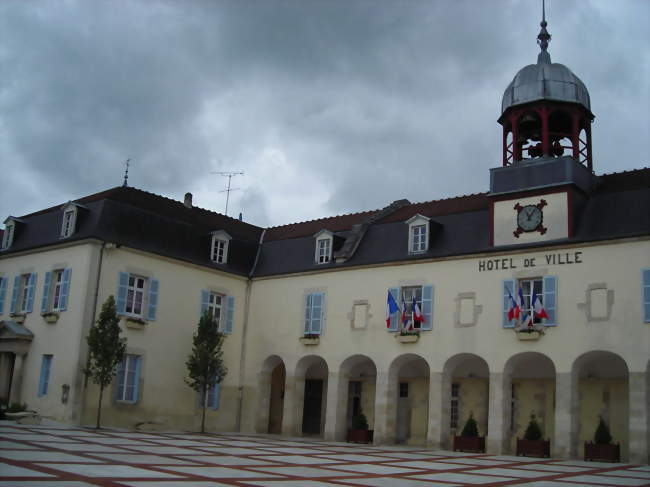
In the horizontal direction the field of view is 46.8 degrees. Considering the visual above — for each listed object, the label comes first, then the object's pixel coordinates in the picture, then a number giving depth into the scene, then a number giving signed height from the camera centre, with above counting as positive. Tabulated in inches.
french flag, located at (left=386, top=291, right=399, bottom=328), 988.6 +117.1
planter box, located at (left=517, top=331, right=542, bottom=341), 876.6 +81.1
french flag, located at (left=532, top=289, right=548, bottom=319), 871.1 +110.5
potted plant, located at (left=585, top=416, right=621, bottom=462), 815.7 -40.3
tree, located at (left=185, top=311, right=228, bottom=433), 1027.9 +34.1
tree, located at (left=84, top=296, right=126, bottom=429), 913.5 +38.8
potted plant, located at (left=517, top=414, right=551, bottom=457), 872.3 -43.3
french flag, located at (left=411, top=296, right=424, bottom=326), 973.8 +106.2
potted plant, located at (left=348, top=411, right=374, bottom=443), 1018.1 -49.3
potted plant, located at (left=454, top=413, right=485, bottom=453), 913.5 -45.5
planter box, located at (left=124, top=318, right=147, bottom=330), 1001.0 +73.6
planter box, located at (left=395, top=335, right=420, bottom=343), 977.9 +76.6
